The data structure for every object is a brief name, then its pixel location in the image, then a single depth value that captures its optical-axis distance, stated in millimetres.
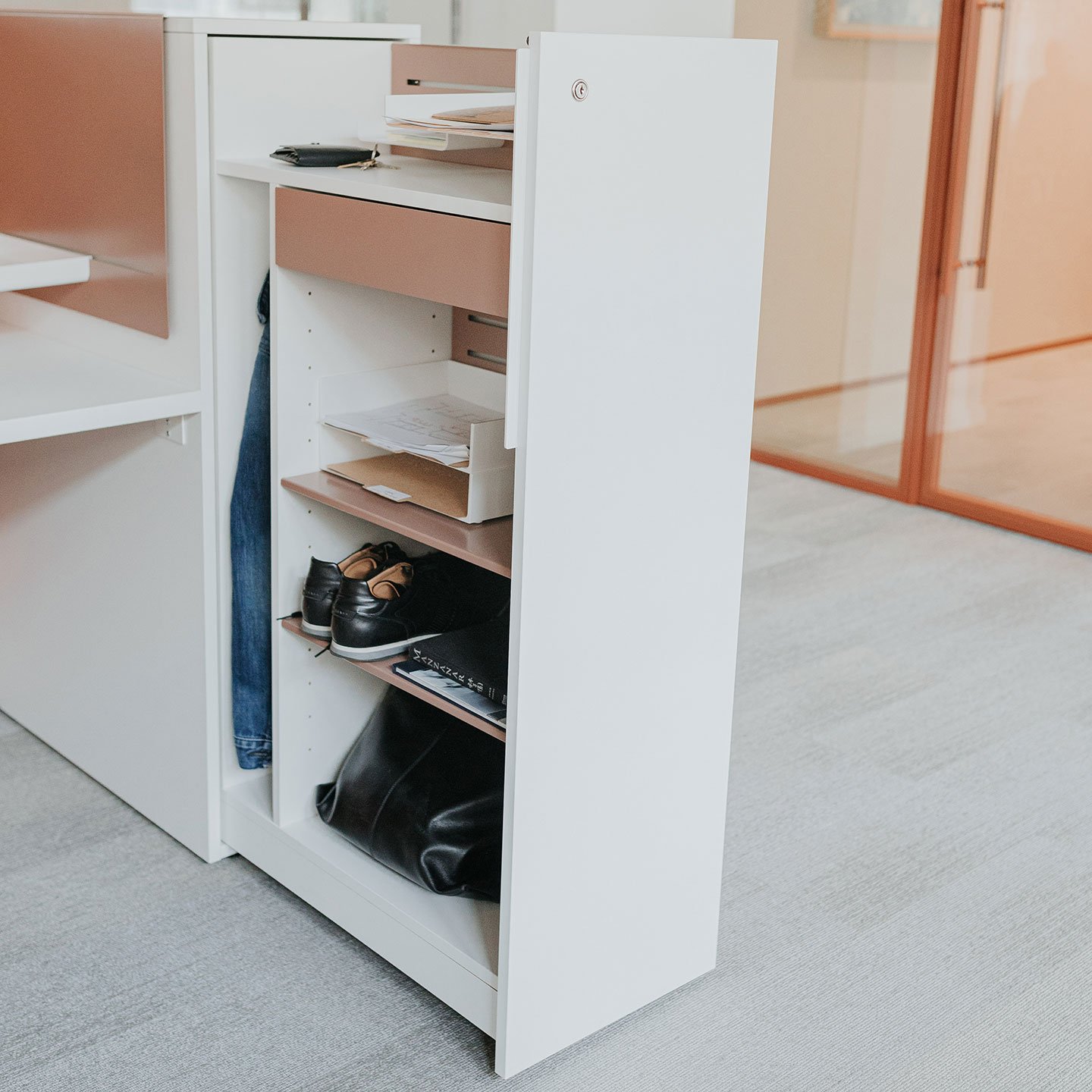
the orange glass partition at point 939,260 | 3746
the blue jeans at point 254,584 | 1976
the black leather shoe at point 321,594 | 1902
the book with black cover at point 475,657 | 1724
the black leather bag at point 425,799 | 1879
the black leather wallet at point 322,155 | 1787
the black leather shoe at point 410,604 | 1844
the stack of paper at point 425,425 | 1781
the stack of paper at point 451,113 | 1653
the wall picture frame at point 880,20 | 3916
